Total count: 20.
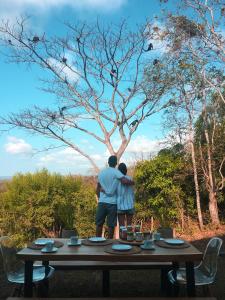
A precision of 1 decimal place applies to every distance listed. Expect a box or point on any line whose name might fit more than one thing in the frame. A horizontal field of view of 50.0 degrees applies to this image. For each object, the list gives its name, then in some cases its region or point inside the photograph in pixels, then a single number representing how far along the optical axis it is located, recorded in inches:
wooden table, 80.7
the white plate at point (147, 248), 86.6
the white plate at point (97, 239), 96.6
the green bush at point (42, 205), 194.5
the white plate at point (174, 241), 91.6
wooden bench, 93.1
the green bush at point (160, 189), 224.4
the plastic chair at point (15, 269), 91.7
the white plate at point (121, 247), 84.4
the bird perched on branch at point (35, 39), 189.6
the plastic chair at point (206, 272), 89.4
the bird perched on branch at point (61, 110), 199.1
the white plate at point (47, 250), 84.1
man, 140.3
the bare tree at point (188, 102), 213.1
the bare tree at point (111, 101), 196.6
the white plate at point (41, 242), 91.8
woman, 144.7
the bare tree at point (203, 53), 189.5
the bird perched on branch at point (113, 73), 198.3
